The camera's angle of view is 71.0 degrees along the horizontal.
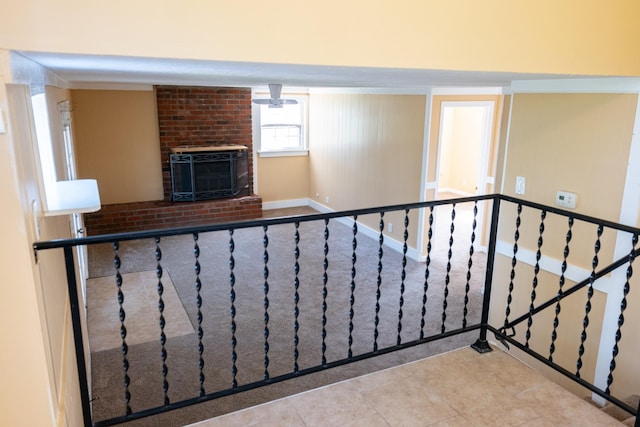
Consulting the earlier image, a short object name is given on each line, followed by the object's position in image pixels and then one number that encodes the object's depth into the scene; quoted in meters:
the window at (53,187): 1.79
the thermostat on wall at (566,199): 3.14
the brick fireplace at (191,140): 7.21
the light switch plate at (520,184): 3.50
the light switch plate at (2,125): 1.16
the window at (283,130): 8.70
